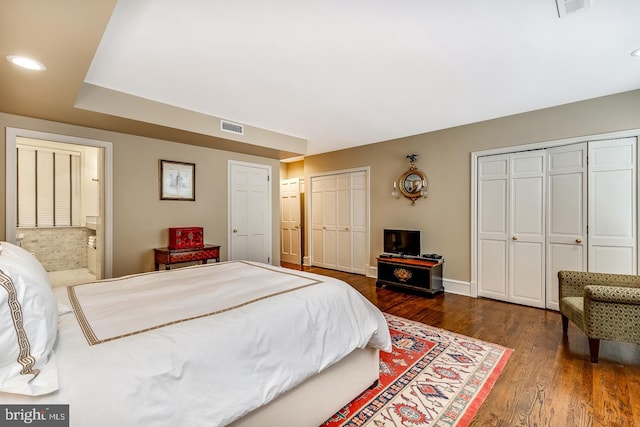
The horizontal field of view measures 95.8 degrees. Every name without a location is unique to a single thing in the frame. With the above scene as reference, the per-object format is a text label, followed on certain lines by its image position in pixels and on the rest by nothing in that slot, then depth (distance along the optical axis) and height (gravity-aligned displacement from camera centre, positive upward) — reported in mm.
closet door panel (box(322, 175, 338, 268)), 6090 -139
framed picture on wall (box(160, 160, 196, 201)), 4102 +488
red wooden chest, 3924 -333
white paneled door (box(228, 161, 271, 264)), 4949 +28
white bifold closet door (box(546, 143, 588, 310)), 3482 +5
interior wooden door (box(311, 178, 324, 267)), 6355 -212
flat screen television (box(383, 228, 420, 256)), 4676 -476
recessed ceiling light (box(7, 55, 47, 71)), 1955 +1059
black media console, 4246 -927
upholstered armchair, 2273 -827
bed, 940 -546
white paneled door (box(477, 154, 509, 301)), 4039 -178
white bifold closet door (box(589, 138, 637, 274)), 3215 +83
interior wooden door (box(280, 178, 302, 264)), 6891 -187
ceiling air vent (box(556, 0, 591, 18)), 1805 +1322
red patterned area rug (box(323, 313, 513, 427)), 1793 -1255
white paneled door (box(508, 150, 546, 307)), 3770 -197
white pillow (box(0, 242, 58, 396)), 884 -406
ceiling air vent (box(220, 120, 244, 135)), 3957 +1212
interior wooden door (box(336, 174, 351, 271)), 5867 -174
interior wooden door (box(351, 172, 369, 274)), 5602 -184
